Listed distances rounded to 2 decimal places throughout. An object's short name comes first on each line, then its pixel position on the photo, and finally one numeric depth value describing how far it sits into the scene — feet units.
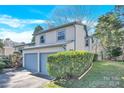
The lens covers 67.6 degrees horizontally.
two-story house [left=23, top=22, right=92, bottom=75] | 21.26
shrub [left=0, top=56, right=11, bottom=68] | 31.50
